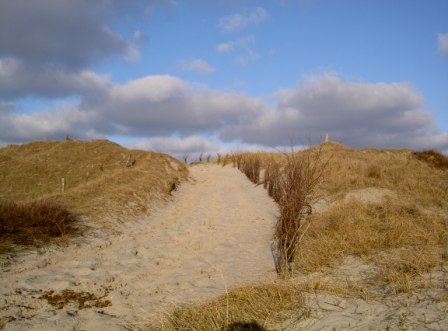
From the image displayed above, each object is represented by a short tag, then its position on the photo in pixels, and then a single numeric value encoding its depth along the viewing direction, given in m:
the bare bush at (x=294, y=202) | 6.21
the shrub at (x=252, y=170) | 17.51
